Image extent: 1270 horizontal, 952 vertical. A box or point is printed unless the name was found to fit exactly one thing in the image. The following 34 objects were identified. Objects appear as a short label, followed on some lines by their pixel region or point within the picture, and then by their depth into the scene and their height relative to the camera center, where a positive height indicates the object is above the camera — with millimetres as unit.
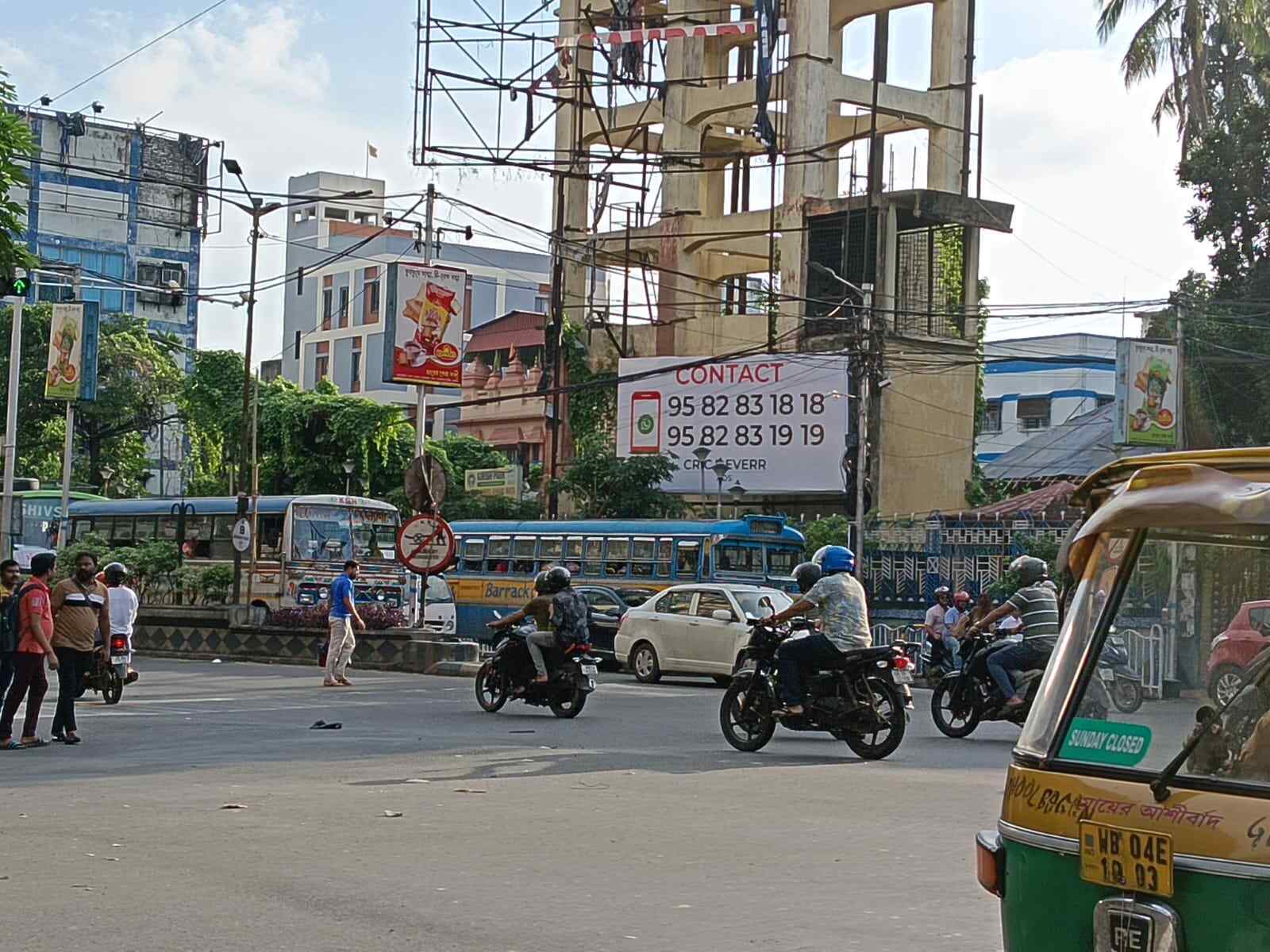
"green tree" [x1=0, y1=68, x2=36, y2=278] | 15148 +3100
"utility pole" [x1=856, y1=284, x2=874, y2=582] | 34531 +2513
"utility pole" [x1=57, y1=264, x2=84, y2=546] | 42491 +1312
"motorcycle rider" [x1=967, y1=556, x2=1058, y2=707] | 15984 -525
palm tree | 44656 +13609
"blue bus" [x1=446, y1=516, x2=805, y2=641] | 32875 -52
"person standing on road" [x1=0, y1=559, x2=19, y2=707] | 14586 -937
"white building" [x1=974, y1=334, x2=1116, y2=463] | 73125 +7617
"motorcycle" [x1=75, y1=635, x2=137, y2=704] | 19984 -1617
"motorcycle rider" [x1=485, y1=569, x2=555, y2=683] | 18578 -753
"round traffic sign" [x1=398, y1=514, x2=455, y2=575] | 25953 +30
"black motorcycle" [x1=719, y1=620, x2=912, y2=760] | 14414 -1170
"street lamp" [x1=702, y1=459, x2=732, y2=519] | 40125 +1974
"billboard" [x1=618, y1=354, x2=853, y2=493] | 43594 +3587
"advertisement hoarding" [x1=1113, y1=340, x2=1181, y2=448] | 34125 +3477
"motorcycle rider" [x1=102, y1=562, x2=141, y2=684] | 21062 -925
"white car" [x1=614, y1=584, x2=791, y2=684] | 26000 -1150
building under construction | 44406 +9852
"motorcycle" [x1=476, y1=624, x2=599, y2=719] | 18609 -1371
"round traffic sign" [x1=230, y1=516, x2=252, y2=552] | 34875 +82
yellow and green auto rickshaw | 4148 -456
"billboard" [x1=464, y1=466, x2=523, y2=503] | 57375 +2209
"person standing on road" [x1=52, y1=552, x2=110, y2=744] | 15250 -899
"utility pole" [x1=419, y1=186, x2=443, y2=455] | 29516 +2802
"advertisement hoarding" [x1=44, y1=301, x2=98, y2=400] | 39469 +4090
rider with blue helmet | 14445 -525
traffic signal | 16766 +2717
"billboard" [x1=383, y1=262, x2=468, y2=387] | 29297 +3751
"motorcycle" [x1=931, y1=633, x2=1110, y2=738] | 16000 -1269
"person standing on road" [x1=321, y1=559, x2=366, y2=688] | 23609 -1174
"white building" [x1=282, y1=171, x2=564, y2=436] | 85188 +12568
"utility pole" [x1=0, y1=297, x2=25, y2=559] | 41044 +2432
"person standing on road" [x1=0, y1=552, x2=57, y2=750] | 14414 -949
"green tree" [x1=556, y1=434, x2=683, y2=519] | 45250 +1711
